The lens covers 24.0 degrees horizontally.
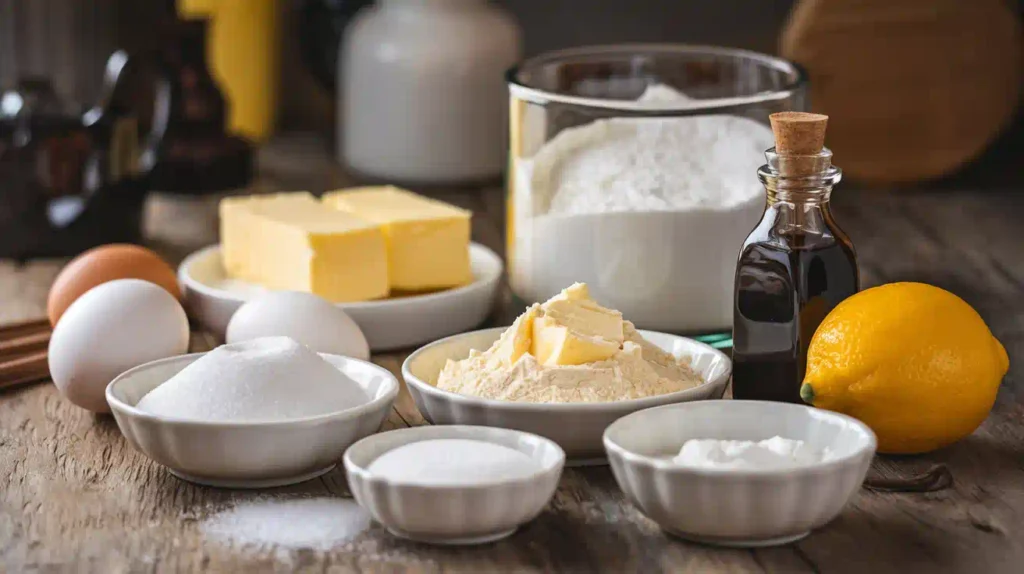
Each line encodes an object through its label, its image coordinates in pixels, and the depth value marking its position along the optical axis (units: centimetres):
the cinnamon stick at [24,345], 99
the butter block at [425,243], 103
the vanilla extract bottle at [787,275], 86
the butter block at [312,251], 100
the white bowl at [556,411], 83
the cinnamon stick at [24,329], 102
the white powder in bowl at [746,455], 79
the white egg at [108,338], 90
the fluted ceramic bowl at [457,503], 77
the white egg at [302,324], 93
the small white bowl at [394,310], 101
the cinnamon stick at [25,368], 96
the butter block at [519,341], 86
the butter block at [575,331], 85
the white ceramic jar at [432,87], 137
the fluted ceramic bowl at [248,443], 82
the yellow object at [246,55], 155
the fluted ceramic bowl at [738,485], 77
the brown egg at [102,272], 100
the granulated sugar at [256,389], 83
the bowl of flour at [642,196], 97
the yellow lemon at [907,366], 84
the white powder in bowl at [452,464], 78
